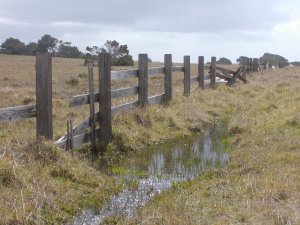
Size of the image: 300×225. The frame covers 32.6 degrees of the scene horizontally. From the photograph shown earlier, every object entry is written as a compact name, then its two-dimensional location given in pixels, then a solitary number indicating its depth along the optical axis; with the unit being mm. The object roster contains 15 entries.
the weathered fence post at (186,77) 16178
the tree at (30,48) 77000
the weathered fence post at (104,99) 9273
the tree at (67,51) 80400
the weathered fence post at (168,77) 14266
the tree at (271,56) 92812
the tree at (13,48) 76875
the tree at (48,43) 79562
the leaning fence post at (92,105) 8898
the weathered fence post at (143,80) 12031
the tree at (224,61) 87012
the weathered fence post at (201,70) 18391
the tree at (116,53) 40281
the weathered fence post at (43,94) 7371
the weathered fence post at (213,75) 20047
